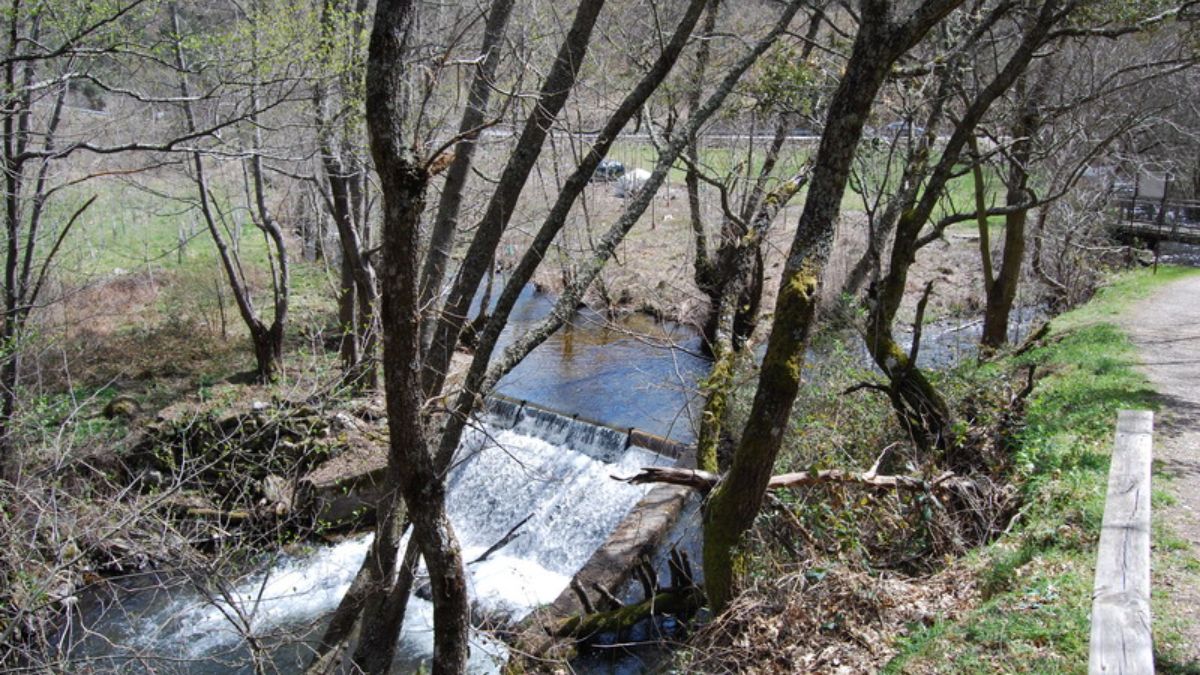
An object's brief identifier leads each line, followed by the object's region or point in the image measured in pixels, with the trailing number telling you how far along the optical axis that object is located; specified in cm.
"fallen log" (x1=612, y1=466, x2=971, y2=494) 549
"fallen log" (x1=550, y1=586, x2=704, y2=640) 704
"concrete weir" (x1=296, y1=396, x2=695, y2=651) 774
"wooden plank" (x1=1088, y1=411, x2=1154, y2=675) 271
